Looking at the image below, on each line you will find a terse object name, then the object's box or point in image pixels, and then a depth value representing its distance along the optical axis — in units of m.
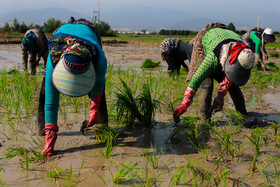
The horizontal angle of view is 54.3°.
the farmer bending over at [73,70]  1.77
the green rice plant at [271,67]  6.86
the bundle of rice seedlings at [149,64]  7.42
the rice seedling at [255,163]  1.98
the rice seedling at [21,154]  2.09
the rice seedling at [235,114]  2.87
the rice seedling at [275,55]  11.26
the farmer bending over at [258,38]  5.80
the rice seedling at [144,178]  1.75
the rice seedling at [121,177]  1.79
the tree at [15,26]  33.53
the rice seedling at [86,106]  3.20
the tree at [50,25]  34.07
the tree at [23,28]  32.16
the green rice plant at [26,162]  1.92
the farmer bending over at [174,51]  4.90
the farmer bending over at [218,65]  2.22
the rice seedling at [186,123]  2.56
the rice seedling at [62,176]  1.80
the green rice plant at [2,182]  1.71
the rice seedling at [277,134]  2.44
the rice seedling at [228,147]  2.26
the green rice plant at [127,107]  2.83
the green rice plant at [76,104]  3.43
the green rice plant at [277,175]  1.82
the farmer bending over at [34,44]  5.21
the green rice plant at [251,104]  3.94
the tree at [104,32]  35.28
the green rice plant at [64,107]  3.20
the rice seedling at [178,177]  1.78
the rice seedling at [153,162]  2.01
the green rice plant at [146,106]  2.86
